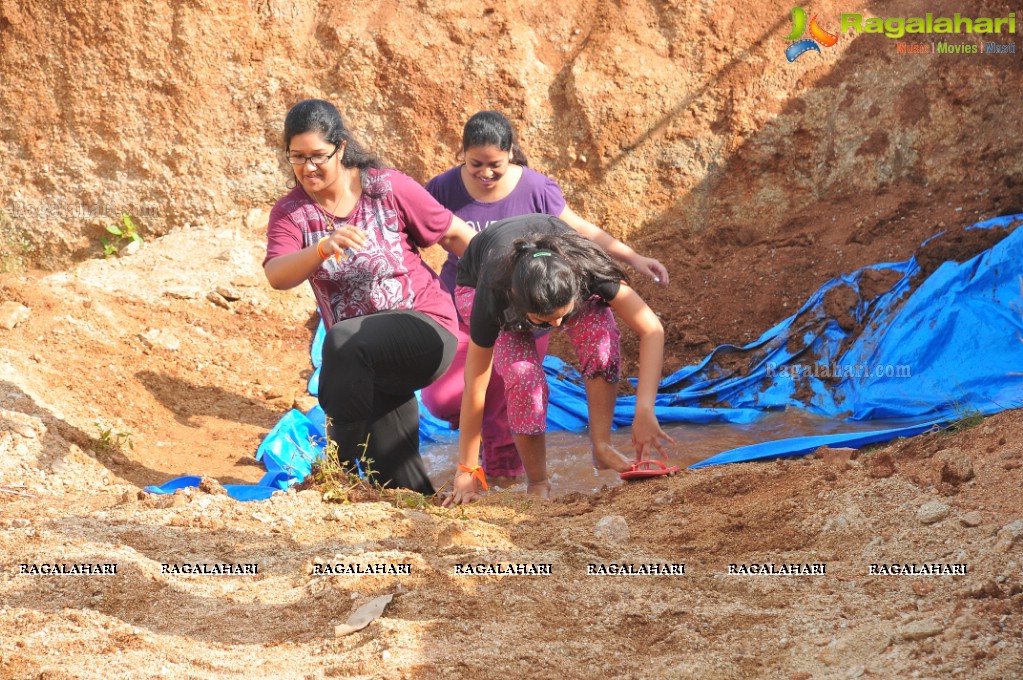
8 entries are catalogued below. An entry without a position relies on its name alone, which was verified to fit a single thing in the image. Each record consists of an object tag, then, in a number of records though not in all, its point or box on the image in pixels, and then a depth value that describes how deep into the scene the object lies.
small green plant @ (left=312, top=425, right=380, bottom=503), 7.24
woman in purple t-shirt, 9.07
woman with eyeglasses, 7.77
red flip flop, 7.70
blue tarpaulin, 9.42
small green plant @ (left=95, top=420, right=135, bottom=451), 9.37
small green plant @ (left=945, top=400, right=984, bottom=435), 7.76
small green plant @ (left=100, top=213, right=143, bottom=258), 15.64
